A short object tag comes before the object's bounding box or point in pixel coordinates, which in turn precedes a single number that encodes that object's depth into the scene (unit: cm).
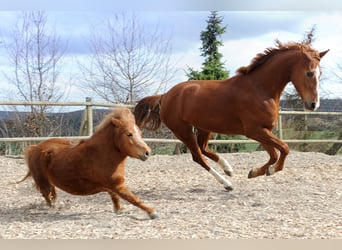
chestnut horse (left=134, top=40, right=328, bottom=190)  571
